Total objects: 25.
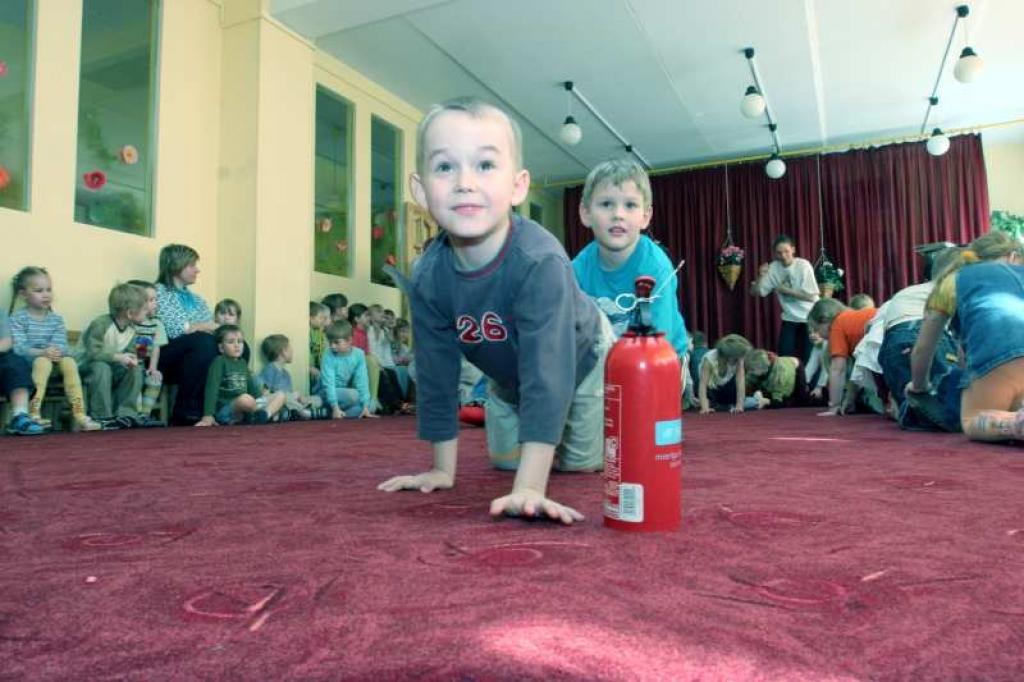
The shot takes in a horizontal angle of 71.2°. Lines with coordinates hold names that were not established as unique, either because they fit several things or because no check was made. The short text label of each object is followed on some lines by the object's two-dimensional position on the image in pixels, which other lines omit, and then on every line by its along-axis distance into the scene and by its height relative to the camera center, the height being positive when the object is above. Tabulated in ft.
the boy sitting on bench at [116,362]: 11.83 +0.33
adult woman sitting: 12.96 +0.94
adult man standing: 21.67 +2.55
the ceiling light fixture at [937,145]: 21.71 +6.99
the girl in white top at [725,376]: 16.85 +0.03
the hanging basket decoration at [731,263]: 27.04 +4.32
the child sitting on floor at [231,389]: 12.97 -0.16
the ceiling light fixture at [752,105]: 17.88 +6.84
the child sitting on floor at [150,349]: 12.59 +0.57
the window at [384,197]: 20.66 +5.39
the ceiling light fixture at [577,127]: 19.77 +8.21
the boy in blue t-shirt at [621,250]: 6.66 +1.25
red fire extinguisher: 3.12 -0.28
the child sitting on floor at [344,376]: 15.44 +0.09
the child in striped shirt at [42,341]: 11.07 +0.64
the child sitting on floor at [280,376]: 14.79 +0.09
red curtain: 25.11 +5.95
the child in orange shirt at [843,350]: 13.83 +0.52
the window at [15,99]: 11.89 +4.75
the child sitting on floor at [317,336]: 16.76 +1.05
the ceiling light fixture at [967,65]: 15.70 +6.86
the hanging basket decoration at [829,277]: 25.11 +3.53
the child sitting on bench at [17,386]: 10.28 -0.06
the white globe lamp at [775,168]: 23.00 +6.72
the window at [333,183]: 18.80 +5.28
